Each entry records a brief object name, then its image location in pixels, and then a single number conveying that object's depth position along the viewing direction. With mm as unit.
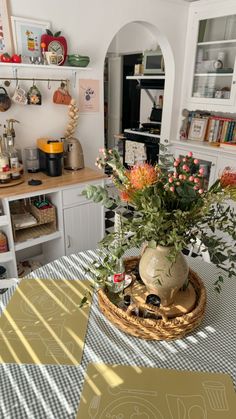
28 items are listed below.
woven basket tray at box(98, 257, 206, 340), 969
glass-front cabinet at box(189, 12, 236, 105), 2938
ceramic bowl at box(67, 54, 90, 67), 2291
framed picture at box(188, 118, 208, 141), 3272
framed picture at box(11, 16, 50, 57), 2094
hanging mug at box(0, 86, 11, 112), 2115
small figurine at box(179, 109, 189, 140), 3400
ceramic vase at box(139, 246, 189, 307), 999
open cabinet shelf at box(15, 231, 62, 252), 2136
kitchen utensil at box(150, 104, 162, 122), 3870
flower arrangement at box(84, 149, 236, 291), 882
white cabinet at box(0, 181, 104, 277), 2061
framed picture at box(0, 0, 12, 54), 2010
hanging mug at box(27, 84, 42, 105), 2238
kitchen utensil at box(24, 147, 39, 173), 2338
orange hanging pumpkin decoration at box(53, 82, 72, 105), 2367
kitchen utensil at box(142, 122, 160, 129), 3858
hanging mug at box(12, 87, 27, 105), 2180
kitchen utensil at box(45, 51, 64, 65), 2170
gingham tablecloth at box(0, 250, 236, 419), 796
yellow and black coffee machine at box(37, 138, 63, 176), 2217
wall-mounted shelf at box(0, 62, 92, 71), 2047
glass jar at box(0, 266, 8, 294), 2061
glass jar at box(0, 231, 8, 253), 2012
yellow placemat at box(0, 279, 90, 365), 938
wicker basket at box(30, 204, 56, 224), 2197
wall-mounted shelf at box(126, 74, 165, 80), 3437
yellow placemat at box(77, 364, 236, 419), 772
